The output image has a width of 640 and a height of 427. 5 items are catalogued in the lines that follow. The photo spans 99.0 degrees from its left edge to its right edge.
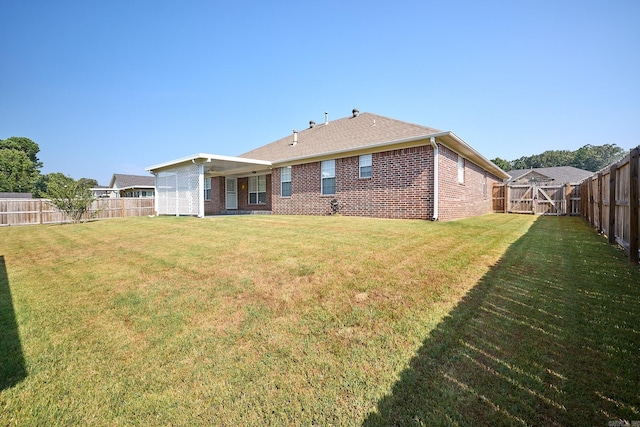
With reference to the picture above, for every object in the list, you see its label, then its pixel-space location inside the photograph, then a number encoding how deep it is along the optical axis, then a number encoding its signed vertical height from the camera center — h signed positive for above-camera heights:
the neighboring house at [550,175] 35.25 +4.22
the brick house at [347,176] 10.73 +1.67
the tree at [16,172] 47.88 +6.89
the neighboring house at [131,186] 32.16 +2.81
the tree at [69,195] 13.98 +0.71
